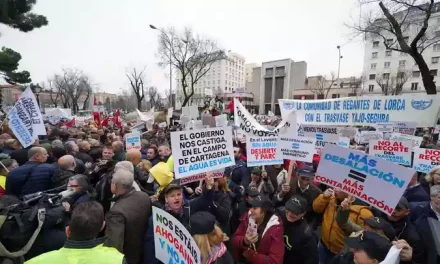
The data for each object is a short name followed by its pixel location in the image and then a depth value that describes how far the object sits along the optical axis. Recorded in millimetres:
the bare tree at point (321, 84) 59188
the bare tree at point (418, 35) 12609
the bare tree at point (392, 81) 42531
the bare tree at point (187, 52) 33753
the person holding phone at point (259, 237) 2613
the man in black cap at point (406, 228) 2625
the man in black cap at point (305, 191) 3922
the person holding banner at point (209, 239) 2226
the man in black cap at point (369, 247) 2023
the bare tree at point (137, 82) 51019
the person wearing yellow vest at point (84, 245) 1616
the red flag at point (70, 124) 13564
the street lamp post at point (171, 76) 31738
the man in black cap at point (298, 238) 2879
